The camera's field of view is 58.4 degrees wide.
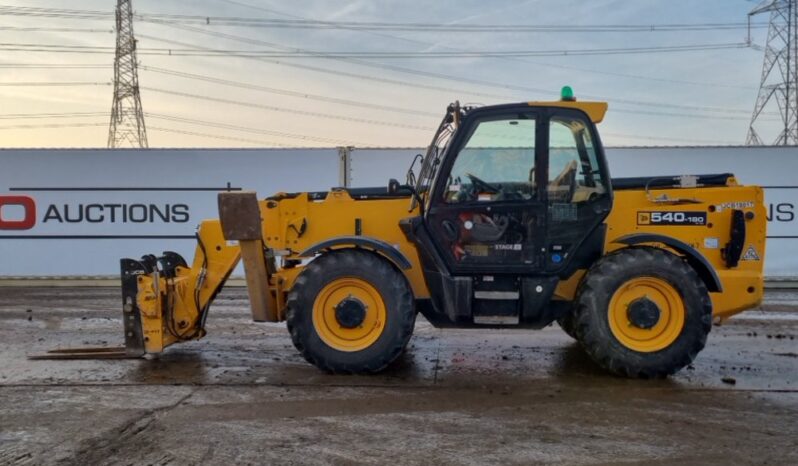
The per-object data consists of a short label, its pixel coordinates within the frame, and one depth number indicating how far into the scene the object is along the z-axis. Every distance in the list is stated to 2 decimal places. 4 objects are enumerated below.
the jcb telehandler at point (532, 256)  5.90
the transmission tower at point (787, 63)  31.94
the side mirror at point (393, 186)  6.12
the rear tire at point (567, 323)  6.81
